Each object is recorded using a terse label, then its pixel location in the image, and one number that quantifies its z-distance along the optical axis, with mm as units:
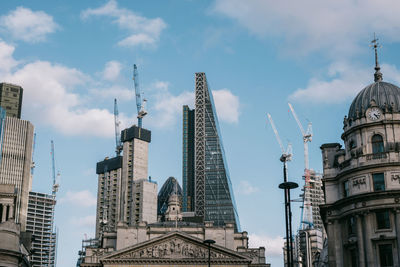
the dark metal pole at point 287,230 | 44325
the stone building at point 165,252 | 101312
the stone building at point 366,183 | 60906
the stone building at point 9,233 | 65688
